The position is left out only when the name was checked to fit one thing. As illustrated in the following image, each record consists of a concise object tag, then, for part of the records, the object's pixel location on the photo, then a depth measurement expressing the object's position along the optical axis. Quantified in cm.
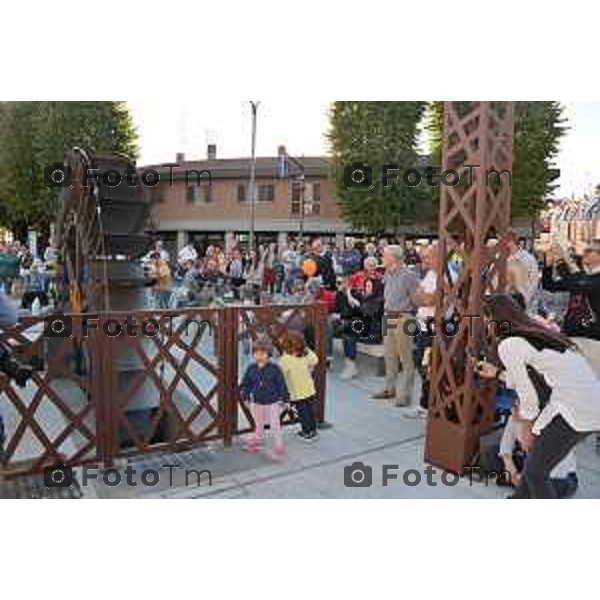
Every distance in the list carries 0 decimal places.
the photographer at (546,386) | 411
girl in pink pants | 595
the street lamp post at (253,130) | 2320
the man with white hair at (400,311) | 742
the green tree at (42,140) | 3080
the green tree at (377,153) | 3144
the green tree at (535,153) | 3017
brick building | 3788
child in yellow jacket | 629
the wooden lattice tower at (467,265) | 519
